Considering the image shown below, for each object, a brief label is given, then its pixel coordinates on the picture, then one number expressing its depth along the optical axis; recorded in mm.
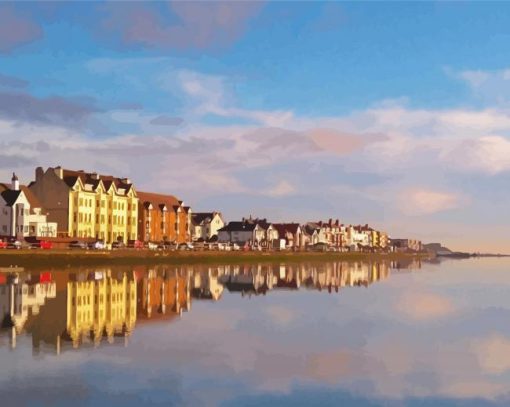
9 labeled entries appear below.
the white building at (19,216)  101375
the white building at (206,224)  172425
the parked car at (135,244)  113812
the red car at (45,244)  88094
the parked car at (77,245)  96438
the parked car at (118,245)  109750
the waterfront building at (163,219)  134250
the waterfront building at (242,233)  179125
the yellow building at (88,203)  109375
